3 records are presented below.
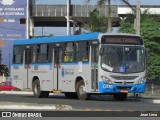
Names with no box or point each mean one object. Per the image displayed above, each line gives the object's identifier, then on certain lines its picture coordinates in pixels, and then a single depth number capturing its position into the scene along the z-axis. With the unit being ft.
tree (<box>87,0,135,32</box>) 129.63
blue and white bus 87.56
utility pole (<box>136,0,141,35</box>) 113.06
